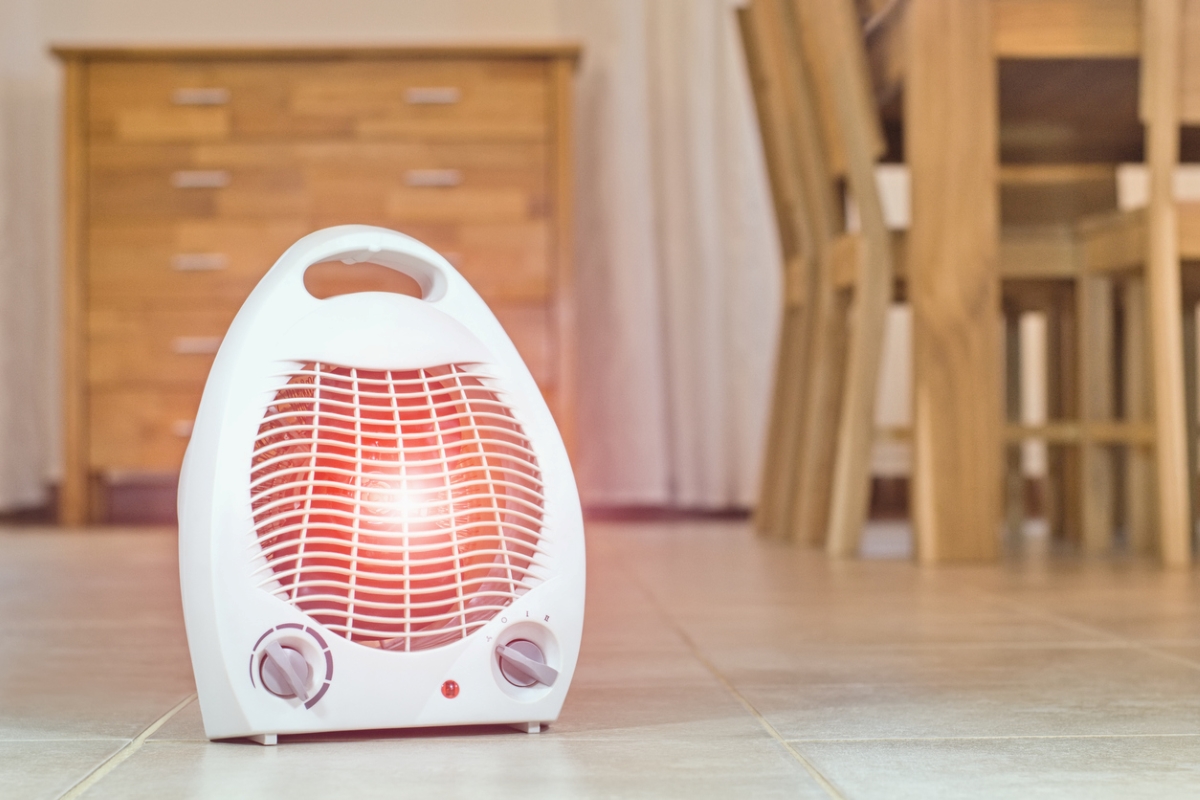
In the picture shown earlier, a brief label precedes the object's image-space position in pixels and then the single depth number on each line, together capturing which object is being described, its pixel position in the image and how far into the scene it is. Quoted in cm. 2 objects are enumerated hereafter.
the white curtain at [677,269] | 321
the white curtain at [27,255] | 311
